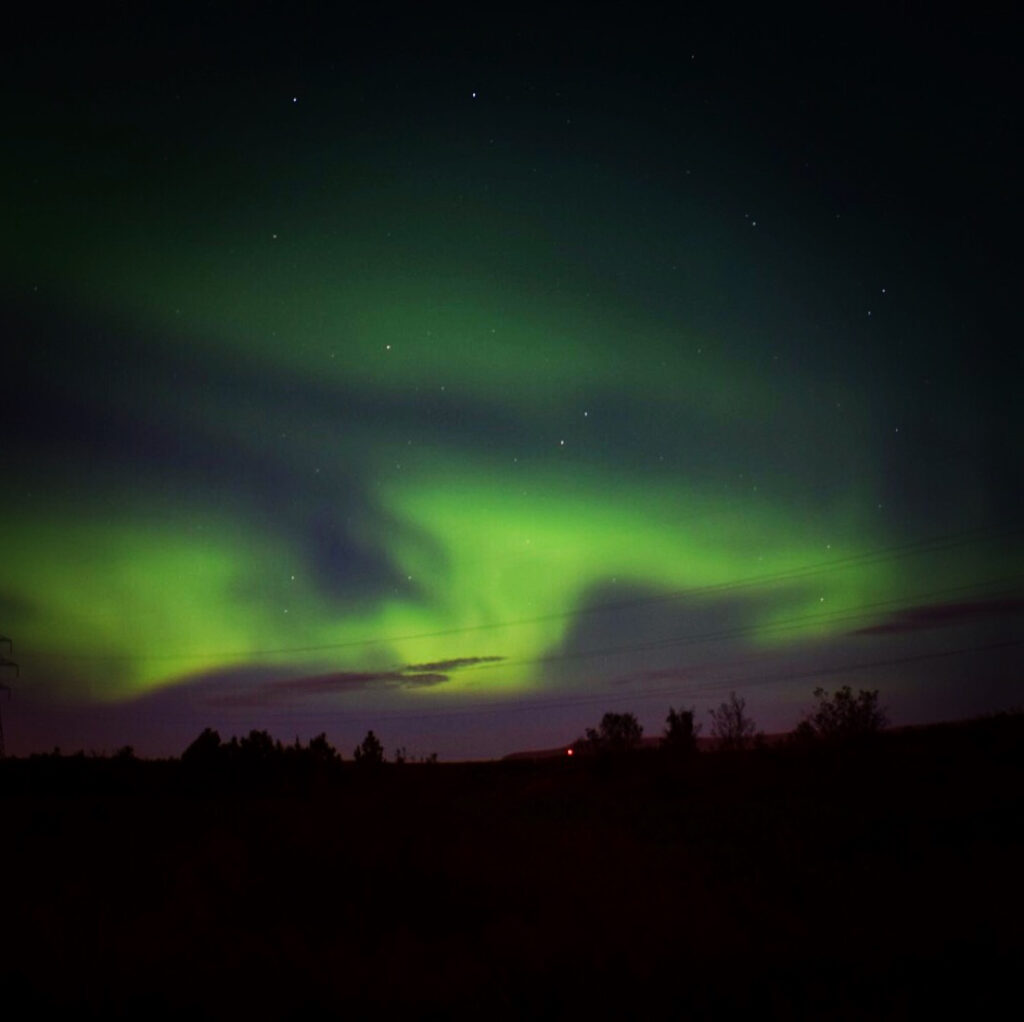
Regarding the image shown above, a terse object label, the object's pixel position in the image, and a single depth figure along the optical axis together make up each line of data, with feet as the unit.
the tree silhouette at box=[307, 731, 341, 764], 169.78
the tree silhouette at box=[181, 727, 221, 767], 161.58
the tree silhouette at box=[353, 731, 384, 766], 202.30
